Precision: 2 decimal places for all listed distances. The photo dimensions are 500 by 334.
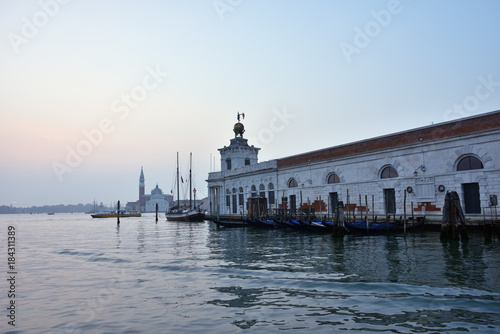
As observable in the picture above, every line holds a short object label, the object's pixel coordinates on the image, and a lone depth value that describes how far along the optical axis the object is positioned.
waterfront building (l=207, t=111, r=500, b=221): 22.69
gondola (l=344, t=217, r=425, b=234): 23.72
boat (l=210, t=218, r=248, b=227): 37.72
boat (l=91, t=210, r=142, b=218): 105.82
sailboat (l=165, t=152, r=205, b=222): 59.88
